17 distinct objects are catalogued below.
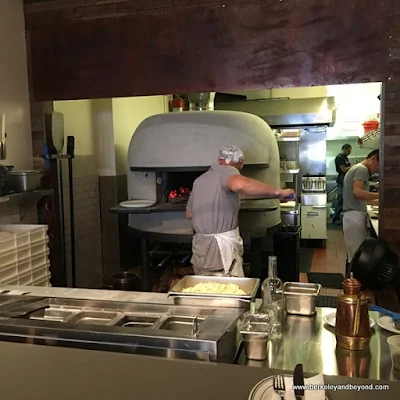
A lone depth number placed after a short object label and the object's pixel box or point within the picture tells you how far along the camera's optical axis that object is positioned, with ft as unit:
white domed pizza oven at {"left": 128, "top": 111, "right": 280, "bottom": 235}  15.49
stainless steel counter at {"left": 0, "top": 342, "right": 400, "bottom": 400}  4.15
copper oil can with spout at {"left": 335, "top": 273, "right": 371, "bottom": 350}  5.37
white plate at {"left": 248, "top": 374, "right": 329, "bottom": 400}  3.96
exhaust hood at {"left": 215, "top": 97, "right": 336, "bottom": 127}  24.76
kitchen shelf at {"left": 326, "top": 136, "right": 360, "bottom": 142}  29.94
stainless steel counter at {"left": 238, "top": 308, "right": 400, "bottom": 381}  4.93
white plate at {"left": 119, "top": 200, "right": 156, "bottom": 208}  15.04
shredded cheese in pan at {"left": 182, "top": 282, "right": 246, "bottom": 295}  6.48
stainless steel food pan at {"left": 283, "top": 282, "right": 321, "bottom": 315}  6.44
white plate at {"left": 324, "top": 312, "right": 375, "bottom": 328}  6.05
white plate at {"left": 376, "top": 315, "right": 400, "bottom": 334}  5.83
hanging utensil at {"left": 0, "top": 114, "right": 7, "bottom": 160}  11.29
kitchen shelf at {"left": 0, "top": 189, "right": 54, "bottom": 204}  11.13
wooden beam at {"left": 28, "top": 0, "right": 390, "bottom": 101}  10.98
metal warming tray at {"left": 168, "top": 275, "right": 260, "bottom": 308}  6.17
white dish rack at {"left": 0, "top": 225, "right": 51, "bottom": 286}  10.50
